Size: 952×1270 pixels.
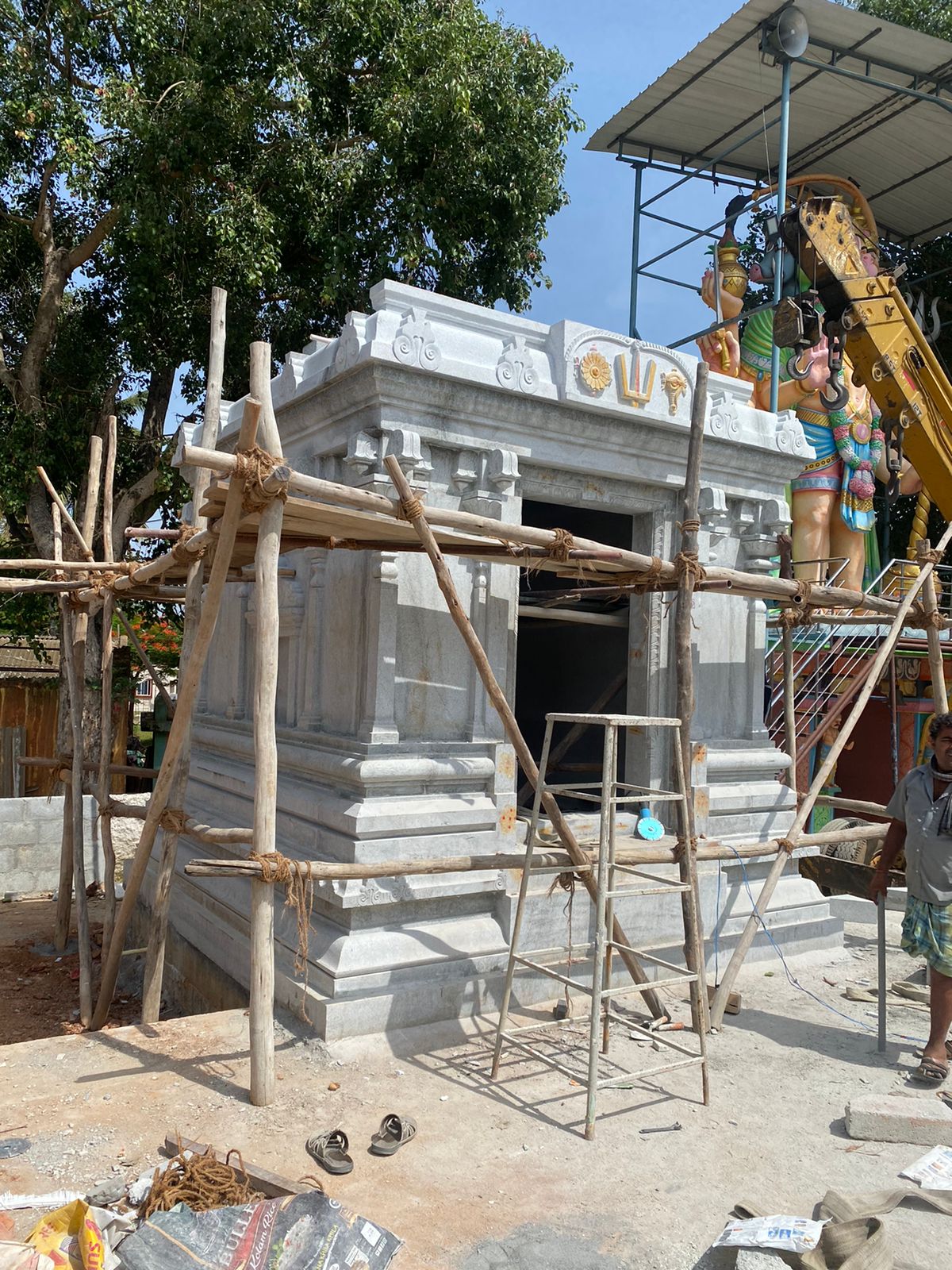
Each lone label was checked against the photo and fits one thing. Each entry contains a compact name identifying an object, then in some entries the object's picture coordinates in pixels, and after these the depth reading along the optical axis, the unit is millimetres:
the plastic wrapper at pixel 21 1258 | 3193
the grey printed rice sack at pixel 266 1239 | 3328
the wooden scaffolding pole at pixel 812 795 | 6104
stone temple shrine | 5945
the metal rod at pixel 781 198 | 13555
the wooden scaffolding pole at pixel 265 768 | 4664
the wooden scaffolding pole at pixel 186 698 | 4652
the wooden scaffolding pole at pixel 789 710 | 8055
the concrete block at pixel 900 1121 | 4523
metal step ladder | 4605
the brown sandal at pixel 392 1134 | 4320
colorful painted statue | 15492
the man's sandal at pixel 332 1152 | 4129
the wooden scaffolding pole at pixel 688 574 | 6137
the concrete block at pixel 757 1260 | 3299
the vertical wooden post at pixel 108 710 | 6961
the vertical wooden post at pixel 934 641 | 7289
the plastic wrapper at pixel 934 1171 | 4152
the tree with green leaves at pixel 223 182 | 12375
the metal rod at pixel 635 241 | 17109
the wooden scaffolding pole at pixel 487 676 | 5035
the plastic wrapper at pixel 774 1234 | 3416
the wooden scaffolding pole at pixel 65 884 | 8422
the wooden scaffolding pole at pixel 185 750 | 5645
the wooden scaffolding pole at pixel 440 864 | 4645
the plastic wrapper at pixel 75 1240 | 3281
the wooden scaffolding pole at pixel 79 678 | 7098
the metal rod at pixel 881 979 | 5730
